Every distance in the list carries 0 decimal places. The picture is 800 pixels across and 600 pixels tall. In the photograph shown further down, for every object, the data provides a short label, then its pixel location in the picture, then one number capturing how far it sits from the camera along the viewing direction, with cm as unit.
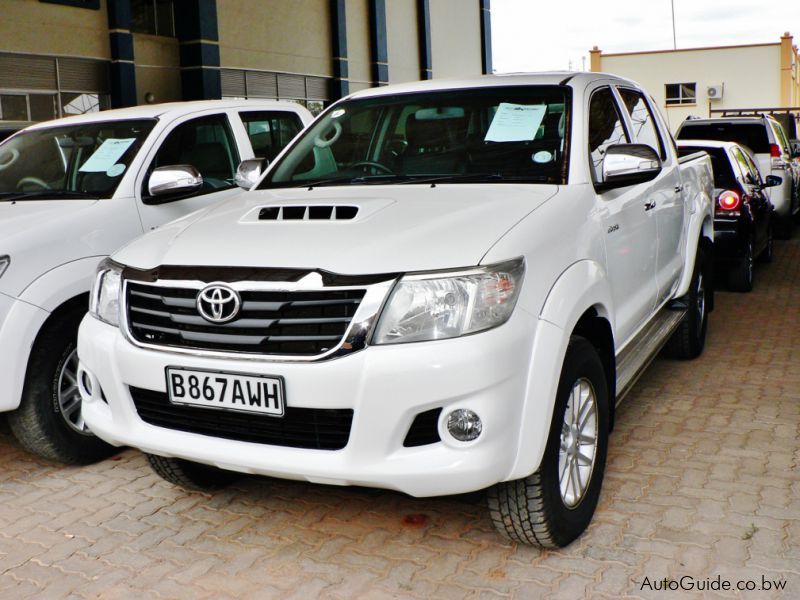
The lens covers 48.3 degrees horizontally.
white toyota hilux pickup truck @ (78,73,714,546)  288
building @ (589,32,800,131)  5325
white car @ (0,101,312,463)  424
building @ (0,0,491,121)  1775
